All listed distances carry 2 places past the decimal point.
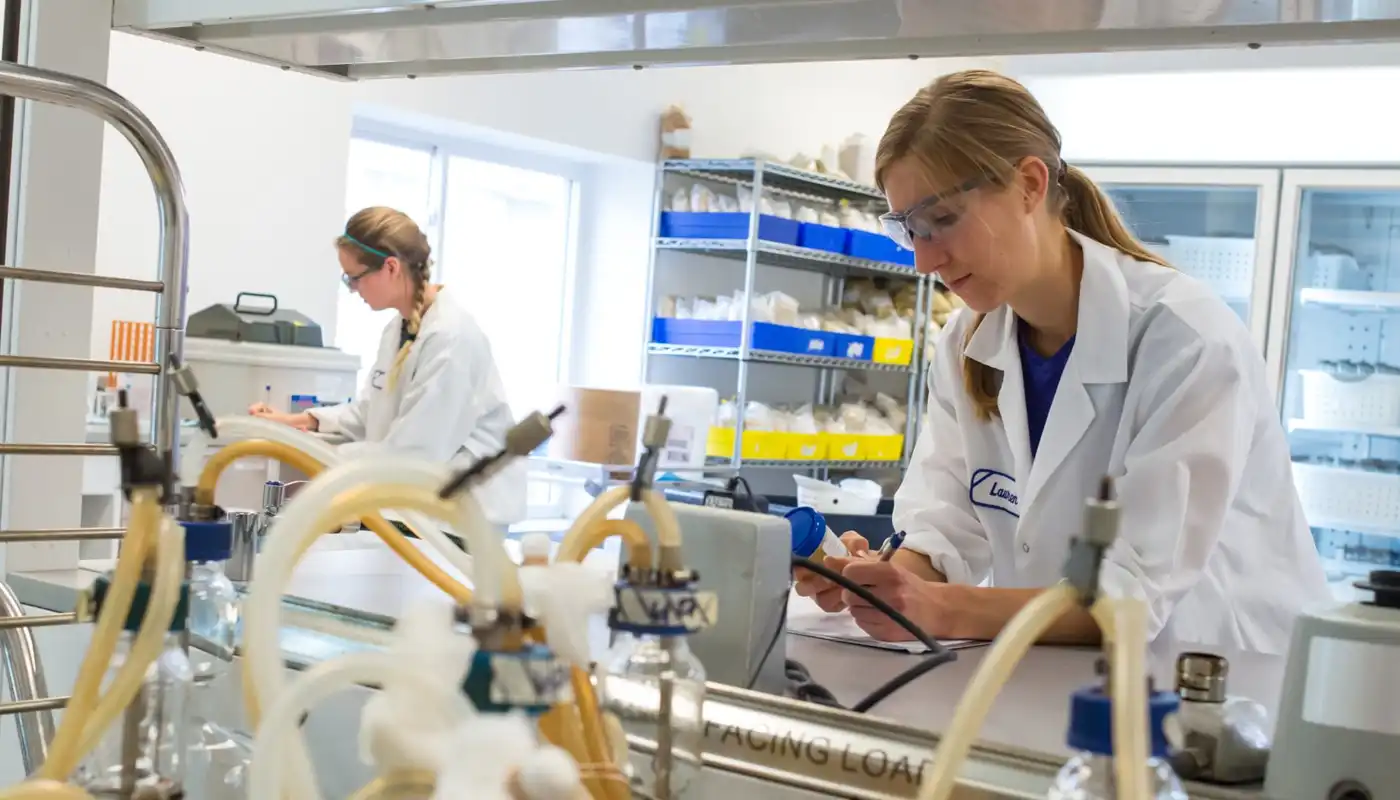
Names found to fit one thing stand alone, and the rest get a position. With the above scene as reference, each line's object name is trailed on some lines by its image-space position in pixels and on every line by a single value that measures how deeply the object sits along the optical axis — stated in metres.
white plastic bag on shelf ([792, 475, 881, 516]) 4.25
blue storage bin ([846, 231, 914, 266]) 5.86
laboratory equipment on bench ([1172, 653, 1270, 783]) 0.88
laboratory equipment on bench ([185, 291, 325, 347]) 3.46
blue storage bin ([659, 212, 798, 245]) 5.38
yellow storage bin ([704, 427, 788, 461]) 5.43
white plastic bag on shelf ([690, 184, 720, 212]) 5.54
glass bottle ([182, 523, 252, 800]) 0.97
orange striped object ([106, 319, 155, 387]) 3.61
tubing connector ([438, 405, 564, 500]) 0.62
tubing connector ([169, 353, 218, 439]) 0.84
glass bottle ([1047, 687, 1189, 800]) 0.61
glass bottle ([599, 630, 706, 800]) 0.83
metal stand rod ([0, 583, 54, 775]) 1.14
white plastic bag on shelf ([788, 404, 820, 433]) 5.68
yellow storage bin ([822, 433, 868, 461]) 5.87
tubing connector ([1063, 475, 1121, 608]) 0.60
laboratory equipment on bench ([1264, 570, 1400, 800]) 0.76
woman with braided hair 3.38
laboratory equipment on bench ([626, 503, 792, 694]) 1.06
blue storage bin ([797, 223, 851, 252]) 5.64
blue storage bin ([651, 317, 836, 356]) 5.42
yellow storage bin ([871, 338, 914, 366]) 6.03
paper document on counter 1.41
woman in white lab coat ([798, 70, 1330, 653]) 1.46
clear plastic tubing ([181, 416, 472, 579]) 0.83
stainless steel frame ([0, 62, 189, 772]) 1.10
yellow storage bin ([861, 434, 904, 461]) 6.07
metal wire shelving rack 5.38
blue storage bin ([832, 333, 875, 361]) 5.82
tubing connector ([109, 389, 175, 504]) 0.67
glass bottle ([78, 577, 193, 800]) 0.74
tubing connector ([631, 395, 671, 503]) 0.75
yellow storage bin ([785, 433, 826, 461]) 5.64
